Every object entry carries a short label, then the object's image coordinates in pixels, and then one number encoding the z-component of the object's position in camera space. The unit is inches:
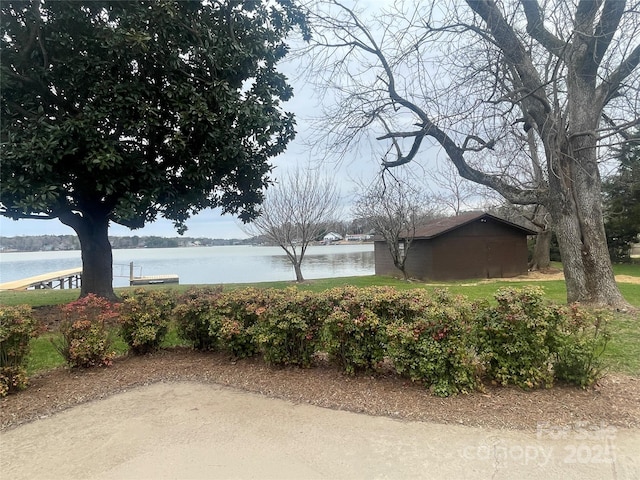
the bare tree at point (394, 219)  728.3
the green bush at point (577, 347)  139.3
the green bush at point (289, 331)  163.6
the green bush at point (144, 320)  193.6
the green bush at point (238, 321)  176.7
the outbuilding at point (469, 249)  763.4
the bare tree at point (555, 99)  258.5
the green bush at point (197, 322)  193.6
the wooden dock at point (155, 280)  869.8
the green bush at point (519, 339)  137.4
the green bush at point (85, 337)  174.7
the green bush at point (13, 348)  149.8
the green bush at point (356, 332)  151.1
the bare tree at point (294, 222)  661.9
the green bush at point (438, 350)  139.0
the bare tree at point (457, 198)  855.7
